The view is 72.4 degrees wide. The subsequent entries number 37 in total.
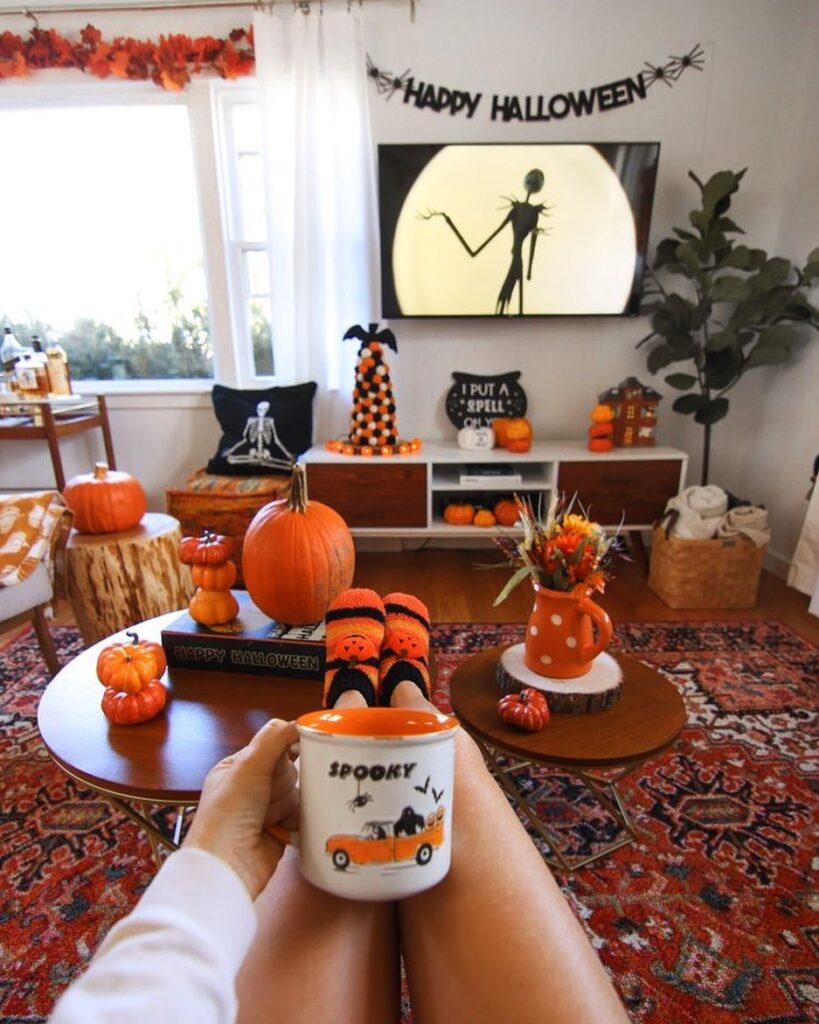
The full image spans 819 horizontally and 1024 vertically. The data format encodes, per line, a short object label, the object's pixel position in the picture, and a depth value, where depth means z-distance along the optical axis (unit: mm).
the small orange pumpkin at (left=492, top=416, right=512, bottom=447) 2508
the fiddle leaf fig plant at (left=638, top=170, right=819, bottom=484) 2096
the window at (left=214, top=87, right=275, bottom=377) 2459
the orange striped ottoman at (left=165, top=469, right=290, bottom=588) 2281
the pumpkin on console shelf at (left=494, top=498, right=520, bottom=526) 2416
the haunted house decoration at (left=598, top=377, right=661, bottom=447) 2404
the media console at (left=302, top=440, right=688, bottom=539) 2307
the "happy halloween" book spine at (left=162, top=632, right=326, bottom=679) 961
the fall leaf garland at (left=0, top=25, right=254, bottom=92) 2271
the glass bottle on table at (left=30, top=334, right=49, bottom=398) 2395
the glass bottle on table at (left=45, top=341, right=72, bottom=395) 2432
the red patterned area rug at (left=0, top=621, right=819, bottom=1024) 905
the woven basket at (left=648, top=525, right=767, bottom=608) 2113
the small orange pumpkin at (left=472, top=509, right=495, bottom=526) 2389
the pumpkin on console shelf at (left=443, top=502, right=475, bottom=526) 2400
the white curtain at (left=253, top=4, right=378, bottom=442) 2219
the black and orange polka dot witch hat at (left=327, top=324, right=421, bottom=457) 2336
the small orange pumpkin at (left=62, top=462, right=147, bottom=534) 1766
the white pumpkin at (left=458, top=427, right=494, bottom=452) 2484
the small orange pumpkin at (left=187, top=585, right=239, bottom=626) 1019
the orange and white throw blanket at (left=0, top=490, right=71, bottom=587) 1534
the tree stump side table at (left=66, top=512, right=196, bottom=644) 1686
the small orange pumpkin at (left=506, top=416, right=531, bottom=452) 2420
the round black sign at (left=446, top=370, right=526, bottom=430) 2609
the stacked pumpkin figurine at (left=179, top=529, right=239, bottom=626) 1008
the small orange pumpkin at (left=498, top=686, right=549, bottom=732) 937
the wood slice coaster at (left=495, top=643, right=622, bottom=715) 993
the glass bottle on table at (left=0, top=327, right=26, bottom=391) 2402
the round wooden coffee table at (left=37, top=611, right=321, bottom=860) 770
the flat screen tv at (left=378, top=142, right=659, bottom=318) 2271
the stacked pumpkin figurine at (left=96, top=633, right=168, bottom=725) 871
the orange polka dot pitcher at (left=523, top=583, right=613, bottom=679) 998
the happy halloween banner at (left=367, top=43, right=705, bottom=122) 2295
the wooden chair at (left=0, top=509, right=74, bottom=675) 1518
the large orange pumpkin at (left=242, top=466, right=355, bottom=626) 1037
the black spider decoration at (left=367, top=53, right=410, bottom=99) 2291
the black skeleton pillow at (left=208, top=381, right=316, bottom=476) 2475
